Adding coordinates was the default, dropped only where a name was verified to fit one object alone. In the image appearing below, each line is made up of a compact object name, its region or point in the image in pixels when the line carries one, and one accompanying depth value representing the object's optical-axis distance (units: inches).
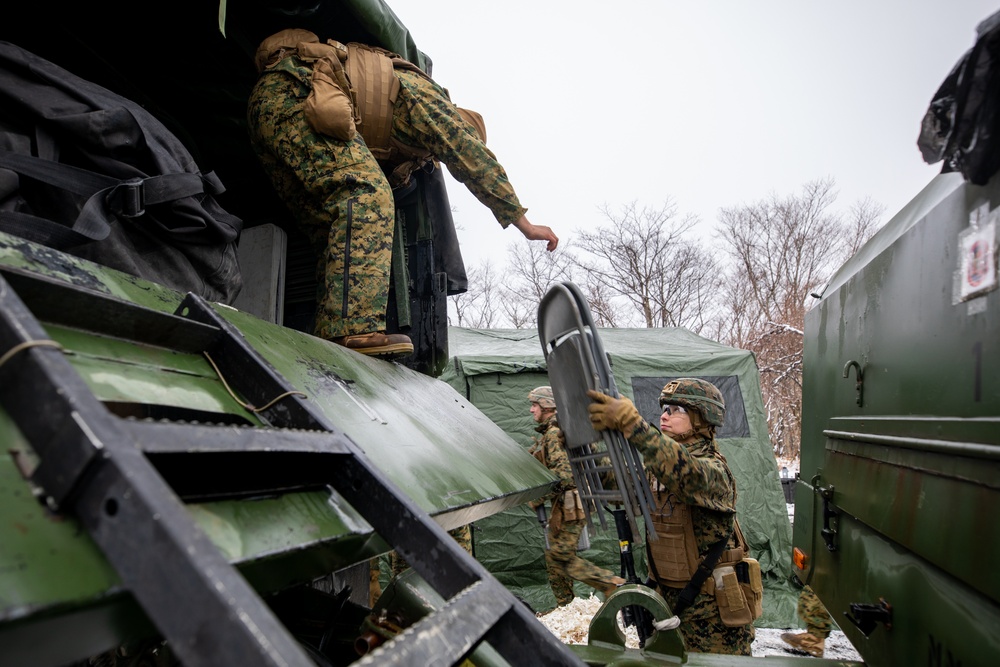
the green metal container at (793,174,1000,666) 64.1
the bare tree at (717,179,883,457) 882.8
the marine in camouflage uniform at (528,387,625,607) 220.5
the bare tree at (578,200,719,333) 882.8
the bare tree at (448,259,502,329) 1074.7
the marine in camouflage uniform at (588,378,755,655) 134.0
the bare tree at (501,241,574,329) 944.9
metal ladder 27.7
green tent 280.1
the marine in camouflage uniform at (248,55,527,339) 106.2
